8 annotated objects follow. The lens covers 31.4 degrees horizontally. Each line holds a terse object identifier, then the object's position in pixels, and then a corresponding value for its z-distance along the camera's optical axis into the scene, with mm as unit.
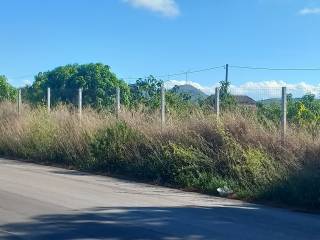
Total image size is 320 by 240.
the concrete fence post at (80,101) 19984
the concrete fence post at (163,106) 16517
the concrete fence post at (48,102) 21928
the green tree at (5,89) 36491
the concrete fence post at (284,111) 13541
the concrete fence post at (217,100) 15164
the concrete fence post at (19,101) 24194
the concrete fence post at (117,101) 18272
